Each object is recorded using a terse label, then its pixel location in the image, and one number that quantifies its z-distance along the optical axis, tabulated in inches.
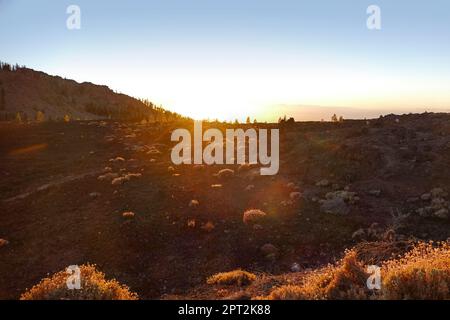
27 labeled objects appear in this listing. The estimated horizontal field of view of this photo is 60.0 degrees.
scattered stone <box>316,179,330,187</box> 1031.6
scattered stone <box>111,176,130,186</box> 1192.8
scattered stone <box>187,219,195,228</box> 809.5
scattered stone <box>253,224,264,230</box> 778.8
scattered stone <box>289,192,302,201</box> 948.7
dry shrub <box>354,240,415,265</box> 586.6
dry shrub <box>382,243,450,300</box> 341.4
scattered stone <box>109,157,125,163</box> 1594.5
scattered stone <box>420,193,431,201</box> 872.4
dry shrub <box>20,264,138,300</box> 348.8
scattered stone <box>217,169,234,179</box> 1225.1
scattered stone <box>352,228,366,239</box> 721.3
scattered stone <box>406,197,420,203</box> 875.4
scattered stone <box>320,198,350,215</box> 851.4
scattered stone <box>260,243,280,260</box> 663.8
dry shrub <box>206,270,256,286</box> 527.2
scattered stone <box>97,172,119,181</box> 1269.7
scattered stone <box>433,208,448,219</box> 773.9
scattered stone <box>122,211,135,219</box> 882.4
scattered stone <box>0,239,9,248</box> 763.6
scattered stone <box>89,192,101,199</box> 1077.8
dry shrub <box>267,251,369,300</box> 352.2
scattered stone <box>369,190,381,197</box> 927.8
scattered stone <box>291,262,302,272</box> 618.7
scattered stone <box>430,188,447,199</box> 874.1
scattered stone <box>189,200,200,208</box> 942.1
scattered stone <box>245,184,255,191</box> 1070.1
